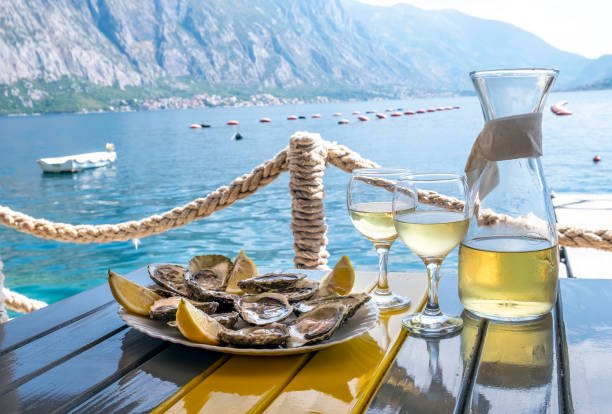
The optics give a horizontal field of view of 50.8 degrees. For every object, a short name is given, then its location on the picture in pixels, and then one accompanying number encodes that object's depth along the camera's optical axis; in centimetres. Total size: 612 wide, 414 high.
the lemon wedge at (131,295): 92
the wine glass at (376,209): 98
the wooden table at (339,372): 68
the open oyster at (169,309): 89
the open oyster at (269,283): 96
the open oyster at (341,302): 87
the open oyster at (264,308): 85
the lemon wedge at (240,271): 108
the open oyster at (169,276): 100
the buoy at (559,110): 5016
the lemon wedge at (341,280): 105
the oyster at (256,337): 78
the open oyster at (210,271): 102
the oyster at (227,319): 85
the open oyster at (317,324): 80
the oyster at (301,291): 94
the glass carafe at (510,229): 88
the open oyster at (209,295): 93
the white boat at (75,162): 2741
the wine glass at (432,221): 84
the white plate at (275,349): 77
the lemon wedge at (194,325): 79
